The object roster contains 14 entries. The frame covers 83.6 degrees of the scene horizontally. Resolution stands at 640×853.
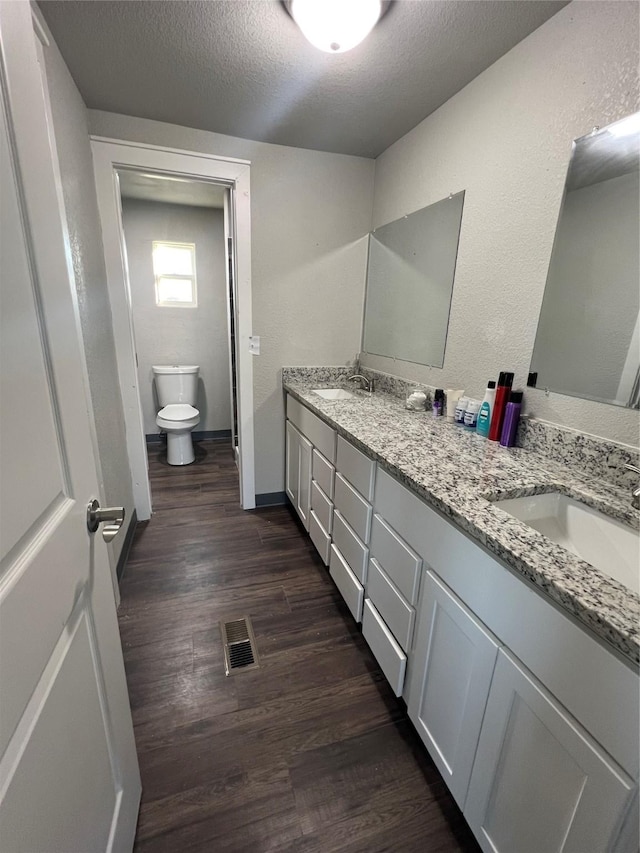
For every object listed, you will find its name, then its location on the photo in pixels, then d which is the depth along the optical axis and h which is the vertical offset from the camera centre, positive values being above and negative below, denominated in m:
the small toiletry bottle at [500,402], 1.38 -0.28
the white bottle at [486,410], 1.49 -0.33
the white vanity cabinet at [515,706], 0.59 -0.75
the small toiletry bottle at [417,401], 1.88 -0.39
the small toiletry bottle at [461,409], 1.62 -0.36
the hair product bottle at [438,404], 1.78 -0.37
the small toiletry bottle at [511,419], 1.36 -0.33
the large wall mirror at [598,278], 1.05 +0.16
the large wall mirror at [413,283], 1.81 +0.23
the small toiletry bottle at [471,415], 1.58 -0.38
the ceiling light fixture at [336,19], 1.14 +0.95
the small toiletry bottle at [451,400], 1.70 -0.34
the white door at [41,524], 0.46 -0.32
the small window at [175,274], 3.53 +0.40
